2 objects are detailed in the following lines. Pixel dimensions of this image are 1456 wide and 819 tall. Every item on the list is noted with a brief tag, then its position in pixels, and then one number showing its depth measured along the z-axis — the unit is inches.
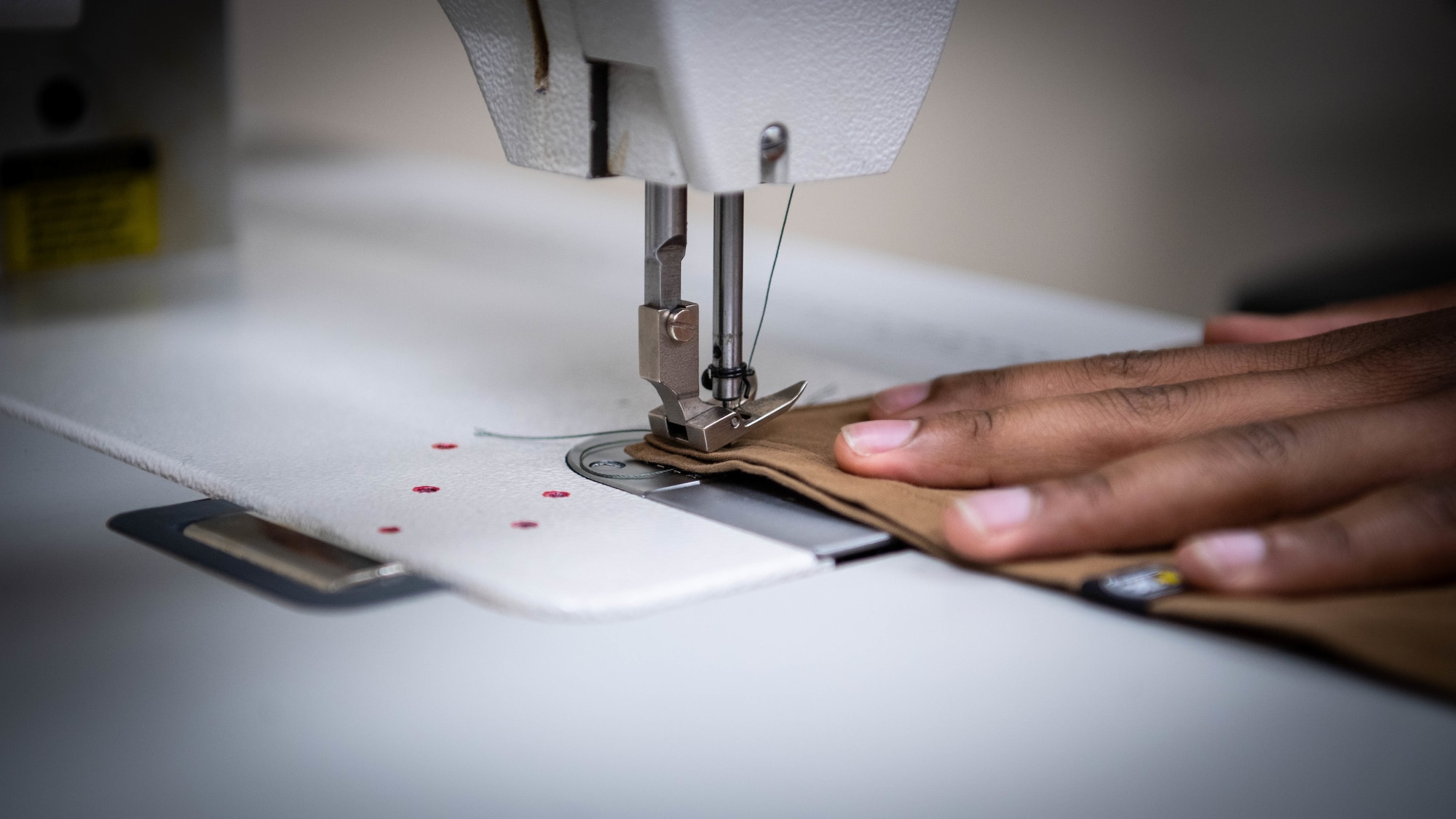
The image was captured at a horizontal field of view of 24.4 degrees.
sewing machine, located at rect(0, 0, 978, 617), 27.3
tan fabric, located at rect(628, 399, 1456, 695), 25.4
